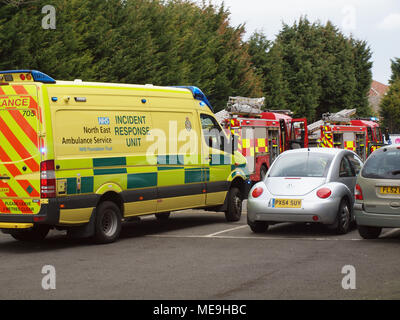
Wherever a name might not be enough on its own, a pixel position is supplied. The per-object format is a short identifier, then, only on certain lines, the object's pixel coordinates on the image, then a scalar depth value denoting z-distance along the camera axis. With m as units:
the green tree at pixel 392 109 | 75.12
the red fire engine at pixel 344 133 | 32.16
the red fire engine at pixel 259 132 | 25.42
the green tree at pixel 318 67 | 57.34
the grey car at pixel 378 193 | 11.21
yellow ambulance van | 11.12
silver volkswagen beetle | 12.09
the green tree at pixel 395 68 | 87.00
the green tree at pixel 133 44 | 24.22
